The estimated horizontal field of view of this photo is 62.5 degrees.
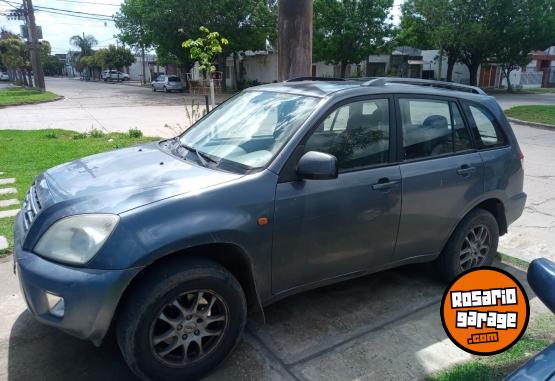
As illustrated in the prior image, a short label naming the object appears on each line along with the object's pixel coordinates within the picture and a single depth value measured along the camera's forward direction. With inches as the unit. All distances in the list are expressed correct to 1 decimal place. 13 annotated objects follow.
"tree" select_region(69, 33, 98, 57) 3425.2
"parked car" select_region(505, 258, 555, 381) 54.0
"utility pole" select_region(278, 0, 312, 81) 240.7
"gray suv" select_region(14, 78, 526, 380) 96.1
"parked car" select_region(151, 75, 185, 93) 1544.0
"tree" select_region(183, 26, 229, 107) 317.5
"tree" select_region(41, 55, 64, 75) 3908.7
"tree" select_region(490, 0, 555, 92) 1242.0
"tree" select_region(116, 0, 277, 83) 1304.1
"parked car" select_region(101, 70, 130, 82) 2706.7
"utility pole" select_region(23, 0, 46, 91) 1277.1
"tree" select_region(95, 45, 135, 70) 2674.7
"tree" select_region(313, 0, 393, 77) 1224.8
